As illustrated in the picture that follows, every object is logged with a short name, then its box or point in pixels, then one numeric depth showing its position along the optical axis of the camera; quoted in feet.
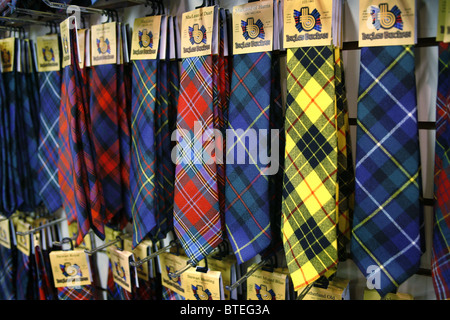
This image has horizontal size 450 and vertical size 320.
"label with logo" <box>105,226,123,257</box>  4.88
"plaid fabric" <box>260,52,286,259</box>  3.34
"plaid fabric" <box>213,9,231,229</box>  3.46
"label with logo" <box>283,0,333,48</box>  2.88
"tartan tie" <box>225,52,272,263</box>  3.18
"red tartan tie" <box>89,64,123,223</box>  4.14
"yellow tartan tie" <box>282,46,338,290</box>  2.88
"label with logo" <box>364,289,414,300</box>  3.21
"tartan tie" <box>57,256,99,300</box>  5.03
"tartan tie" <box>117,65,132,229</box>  4.20
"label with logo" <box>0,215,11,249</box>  5.74
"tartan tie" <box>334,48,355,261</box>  3.07
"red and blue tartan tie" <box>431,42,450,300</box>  2.62
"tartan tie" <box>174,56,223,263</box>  3.43
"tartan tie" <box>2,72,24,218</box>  4.96
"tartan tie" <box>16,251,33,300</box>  5.51
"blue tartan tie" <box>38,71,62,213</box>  4.76
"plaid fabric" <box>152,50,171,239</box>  3.79
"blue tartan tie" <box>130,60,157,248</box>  3.74
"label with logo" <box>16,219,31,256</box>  5.44
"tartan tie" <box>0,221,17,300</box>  5.74
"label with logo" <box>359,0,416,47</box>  2.62
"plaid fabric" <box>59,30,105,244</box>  3.88
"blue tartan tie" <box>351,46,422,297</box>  2.68
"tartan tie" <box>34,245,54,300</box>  5.26
